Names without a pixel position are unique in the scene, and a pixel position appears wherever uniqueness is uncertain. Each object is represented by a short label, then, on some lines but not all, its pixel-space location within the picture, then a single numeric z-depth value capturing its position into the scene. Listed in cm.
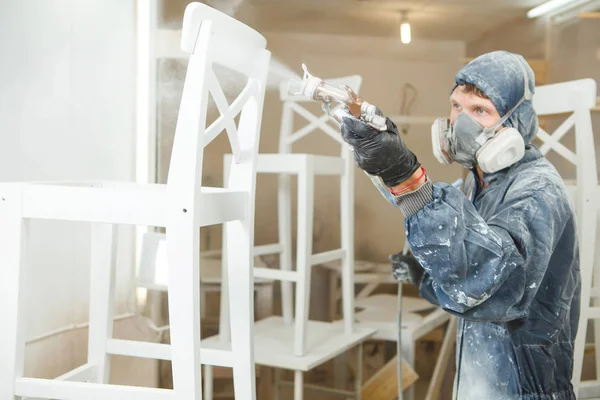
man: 110
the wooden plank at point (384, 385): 251
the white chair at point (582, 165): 203
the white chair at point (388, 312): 248
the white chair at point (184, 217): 118
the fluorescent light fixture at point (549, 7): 261
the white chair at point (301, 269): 209
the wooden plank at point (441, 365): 255
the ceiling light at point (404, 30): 282
